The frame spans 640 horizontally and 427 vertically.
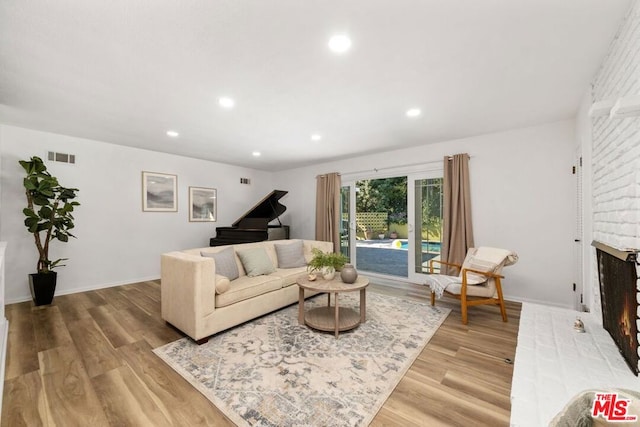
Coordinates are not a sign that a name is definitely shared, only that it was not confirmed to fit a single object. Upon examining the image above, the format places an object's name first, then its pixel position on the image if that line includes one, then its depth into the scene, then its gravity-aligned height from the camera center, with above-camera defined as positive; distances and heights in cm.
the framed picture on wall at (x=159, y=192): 466 +46
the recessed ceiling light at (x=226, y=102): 262 +122
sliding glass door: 443 -19
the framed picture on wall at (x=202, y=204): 532 +26
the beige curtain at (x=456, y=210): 392 +7
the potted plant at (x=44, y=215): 329 +2
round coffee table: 259 -114
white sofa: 239 -85
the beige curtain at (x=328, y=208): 545 +15
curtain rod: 431 +90
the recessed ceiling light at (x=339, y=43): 171 +121
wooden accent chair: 288 -82
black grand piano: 472 -25
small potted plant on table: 293 -57
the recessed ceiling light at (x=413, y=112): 293 +122
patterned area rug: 159 -122
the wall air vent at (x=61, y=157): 376 +90
